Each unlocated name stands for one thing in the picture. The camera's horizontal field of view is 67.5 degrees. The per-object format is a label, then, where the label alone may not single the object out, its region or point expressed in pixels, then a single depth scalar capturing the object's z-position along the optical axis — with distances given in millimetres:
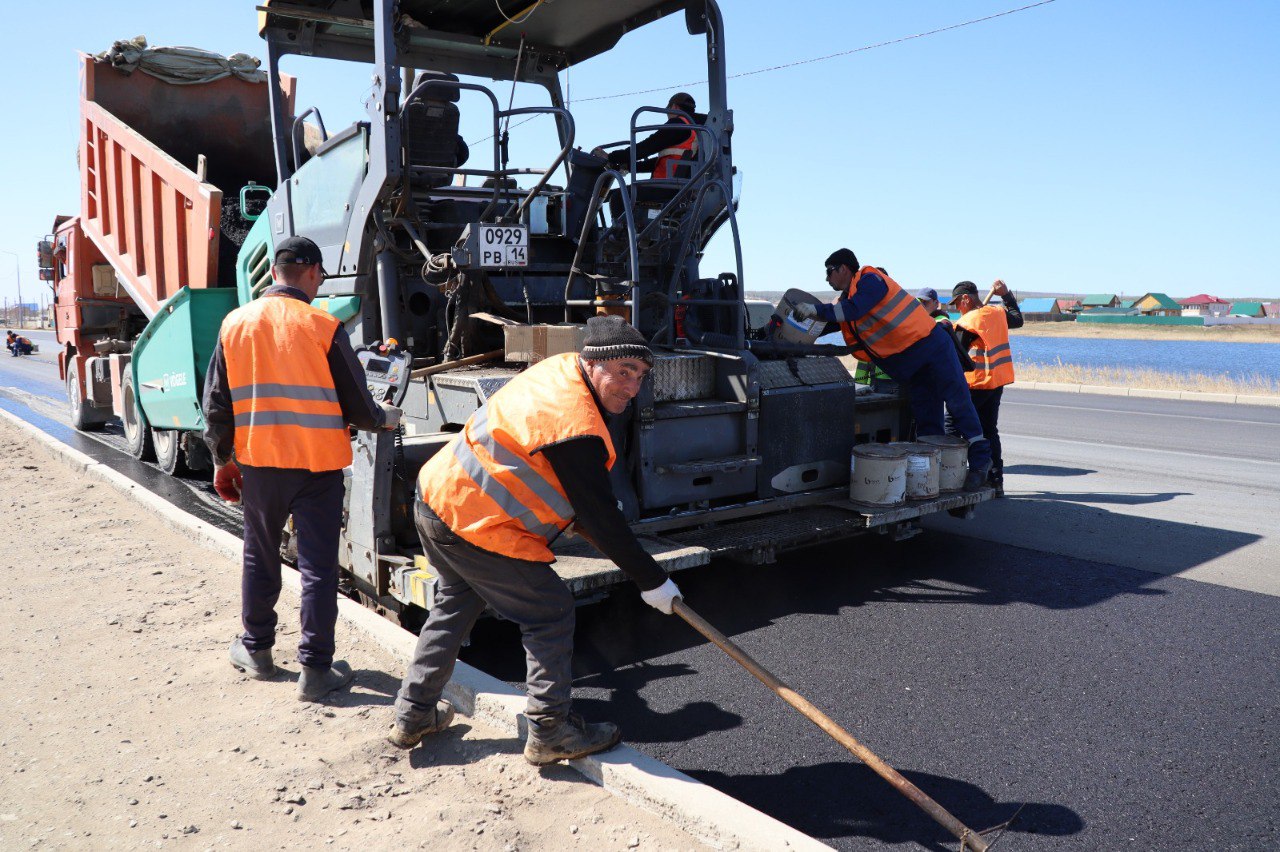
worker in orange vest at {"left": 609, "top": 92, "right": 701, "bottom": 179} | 6102
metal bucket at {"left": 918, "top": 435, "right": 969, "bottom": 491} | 5492
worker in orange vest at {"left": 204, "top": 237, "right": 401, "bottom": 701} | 3520
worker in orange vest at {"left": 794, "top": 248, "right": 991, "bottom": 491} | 5957
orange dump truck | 7305
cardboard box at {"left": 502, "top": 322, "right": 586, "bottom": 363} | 4578
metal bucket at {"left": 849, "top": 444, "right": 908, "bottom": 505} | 5125
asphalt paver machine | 4574
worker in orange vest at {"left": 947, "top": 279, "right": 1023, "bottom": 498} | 7371
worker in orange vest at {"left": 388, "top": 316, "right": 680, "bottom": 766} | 2766
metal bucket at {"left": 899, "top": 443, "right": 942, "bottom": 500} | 5242
